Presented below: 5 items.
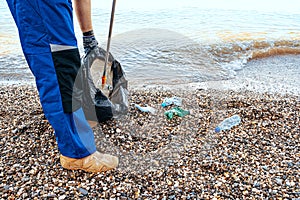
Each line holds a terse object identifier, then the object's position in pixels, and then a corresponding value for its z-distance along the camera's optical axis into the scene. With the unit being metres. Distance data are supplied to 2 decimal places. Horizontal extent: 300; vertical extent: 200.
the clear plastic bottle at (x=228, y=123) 3.13
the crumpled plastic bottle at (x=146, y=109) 3.48
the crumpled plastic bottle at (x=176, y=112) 3.37
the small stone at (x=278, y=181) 2.34
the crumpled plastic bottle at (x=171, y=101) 3.72
